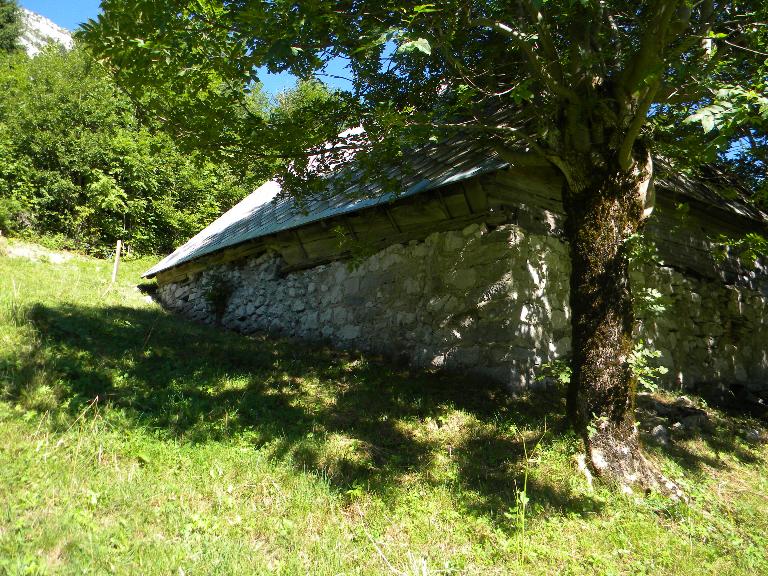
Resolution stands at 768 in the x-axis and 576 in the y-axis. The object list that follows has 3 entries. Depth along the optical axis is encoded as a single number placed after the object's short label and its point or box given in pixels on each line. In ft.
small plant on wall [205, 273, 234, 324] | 34.37
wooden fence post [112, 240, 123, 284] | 45.34
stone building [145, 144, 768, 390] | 19.30
